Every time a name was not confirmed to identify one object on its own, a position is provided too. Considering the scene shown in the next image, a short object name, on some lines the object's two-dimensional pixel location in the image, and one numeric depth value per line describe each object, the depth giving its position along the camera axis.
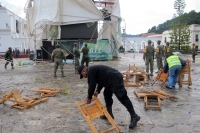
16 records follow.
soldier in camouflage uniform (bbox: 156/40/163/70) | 12.14
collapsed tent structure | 20.97
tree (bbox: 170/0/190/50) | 46.75
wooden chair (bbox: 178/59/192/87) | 8.33
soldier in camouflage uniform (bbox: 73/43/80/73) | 12.79
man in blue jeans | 7.94
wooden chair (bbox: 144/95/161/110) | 5.79
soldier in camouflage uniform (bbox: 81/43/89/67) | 12.83
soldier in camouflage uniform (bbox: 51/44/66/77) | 11.61
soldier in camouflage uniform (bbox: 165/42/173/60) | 8.78
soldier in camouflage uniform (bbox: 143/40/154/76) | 11.05
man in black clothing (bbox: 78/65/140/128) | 4.30
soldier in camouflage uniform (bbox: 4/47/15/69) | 17.01
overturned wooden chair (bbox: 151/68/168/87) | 8.45
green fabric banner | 21.40
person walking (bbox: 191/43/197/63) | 19.45
